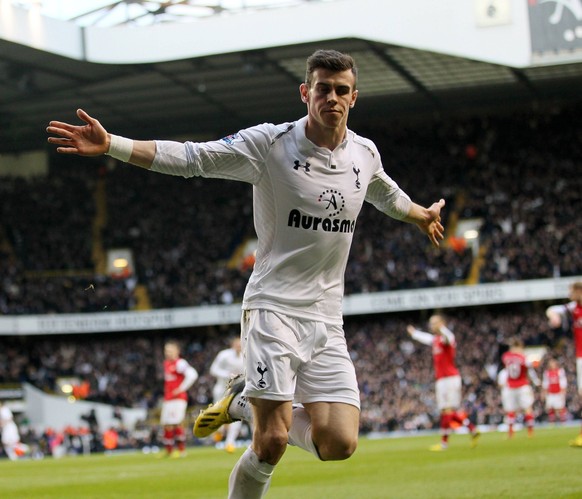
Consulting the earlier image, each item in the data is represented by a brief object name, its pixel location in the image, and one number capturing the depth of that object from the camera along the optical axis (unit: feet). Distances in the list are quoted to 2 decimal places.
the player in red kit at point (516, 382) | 66.74
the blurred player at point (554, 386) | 78.89
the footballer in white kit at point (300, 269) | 17.98
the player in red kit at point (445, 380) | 53.06
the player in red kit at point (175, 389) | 61.00
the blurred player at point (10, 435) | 86.89
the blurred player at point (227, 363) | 59.88
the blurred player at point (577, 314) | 41.73
